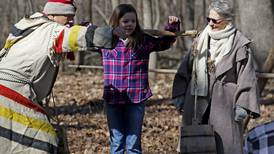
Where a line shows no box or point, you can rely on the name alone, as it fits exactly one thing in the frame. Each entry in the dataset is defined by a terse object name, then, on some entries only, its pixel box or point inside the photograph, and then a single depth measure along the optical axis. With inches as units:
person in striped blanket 229.8
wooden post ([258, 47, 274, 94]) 407.8
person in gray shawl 278.2
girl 293.2
